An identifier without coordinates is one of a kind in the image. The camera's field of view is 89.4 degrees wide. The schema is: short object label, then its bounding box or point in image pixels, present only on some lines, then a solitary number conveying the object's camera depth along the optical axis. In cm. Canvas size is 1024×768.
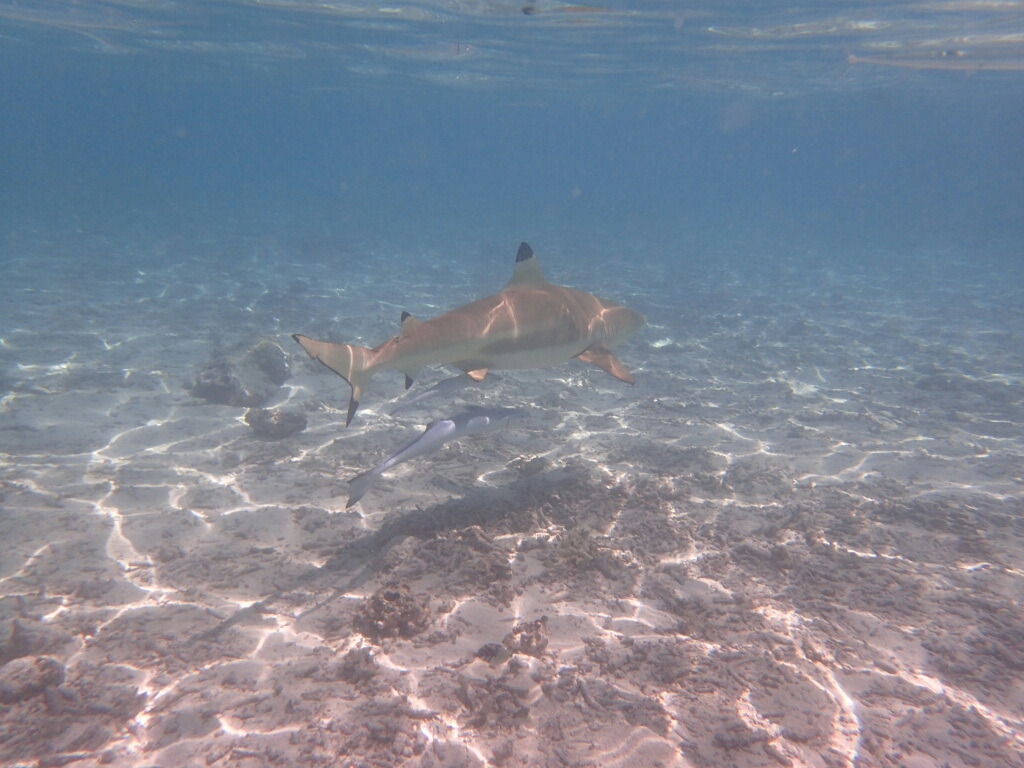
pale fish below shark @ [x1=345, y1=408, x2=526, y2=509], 459
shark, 436
